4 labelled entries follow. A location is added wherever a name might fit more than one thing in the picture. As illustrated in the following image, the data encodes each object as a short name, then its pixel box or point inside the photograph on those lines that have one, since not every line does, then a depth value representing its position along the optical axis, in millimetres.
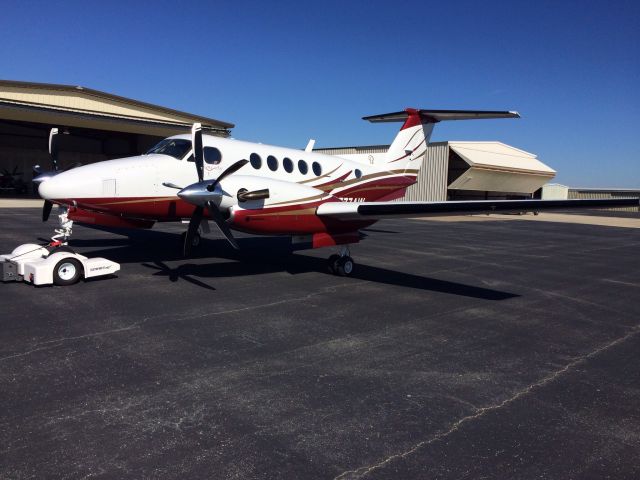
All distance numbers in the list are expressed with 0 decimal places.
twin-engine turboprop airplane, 9641
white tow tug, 9273
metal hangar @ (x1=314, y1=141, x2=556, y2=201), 47812
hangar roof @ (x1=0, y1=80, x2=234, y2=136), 35594
